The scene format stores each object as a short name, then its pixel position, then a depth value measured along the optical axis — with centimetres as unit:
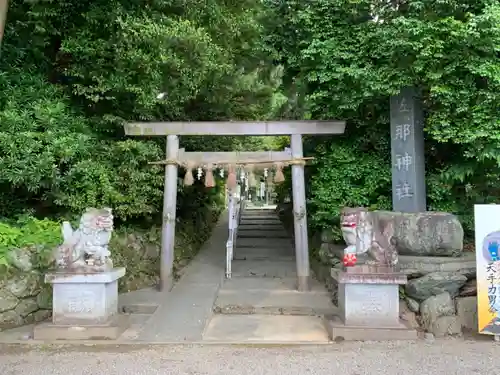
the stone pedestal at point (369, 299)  612
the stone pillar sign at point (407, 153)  788
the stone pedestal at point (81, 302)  623
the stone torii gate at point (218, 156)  881
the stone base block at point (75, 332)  611
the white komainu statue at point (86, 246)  631
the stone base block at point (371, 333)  601
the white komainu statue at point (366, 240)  622
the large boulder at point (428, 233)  707
